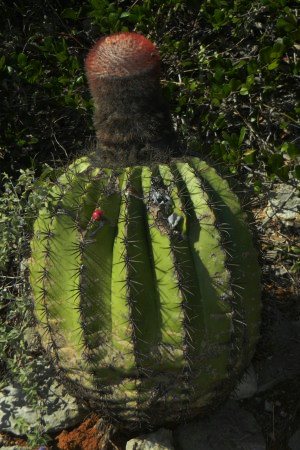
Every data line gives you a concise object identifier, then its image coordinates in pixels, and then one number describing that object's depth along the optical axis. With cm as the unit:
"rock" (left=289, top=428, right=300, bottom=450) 221
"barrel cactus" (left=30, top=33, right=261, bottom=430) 169
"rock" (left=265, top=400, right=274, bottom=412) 231
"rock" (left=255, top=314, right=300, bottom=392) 238
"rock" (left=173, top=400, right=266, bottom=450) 217
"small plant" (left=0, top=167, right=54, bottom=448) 217
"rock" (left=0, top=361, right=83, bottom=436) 221
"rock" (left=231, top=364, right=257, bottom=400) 232
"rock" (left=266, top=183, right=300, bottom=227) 281
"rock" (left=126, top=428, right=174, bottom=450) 208
